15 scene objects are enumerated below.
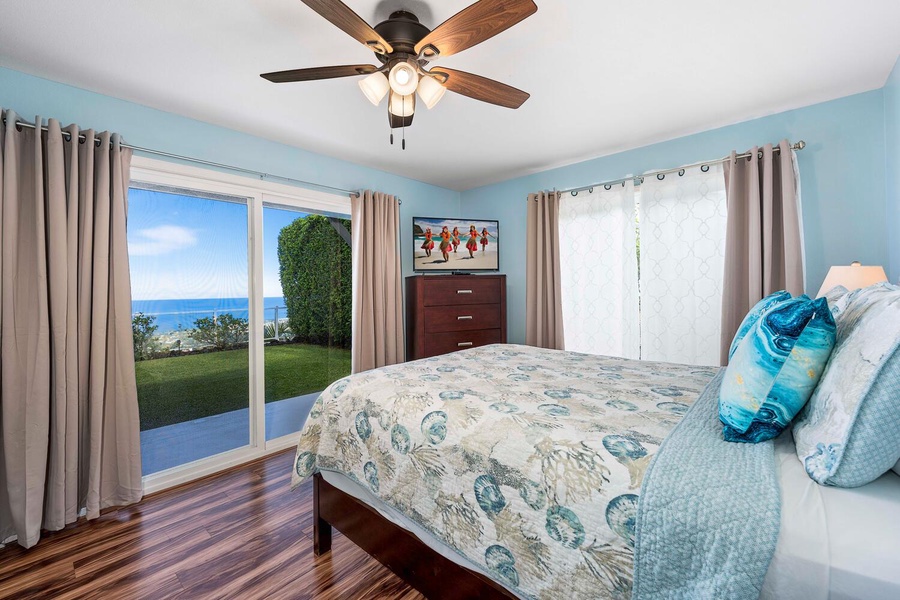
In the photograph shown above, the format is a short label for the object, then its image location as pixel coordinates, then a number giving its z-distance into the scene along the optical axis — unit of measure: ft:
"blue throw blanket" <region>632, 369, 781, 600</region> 2.42
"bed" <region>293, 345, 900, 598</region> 2.40
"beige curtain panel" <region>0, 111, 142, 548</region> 6.31
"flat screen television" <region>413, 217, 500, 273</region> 12.61
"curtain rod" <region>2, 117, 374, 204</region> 7.05
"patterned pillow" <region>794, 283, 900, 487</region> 2.47
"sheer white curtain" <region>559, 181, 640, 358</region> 10.69
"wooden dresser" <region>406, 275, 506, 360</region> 12.02
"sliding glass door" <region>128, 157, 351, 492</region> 8.51
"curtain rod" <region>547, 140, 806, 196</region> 8.08
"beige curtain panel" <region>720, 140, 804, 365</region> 8.07
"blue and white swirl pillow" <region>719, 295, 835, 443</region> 3.05
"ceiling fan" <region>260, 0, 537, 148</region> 4.34
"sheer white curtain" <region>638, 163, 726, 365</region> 9.33
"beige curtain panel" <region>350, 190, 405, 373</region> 11.43
